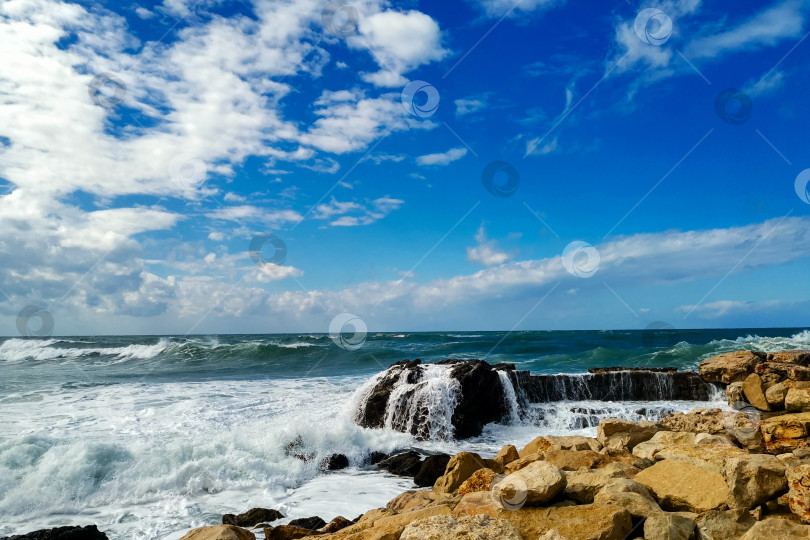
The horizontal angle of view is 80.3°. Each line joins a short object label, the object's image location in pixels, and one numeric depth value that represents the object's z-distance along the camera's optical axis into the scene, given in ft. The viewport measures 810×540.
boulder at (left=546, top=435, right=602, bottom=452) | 26.71
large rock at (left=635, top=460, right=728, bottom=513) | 14.80
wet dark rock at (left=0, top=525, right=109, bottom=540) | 20.81
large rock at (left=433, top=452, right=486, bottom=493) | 22.95
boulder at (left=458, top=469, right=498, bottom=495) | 19.51
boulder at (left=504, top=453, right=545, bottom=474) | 23.90
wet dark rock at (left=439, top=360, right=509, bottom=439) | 43.27
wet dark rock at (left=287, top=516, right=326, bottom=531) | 22.98
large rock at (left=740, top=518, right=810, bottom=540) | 11.75
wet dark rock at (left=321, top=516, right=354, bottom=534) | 20.86
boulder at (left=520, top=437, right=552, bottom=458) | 27.82
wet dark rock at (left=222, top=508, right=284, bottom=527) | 24.49
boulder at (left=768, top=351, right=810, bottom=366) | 40.01
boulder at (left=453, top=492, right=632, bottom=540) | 12.97
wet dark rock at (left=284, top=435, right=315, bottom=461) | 35.32
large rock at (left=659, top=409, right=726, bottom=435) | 29.55
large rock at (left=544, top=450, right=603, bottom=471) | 22.48
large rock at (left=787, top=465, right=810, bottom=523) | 12.90
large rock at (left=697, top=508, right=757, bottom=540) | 13.10
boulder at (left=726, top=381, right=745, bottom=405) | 34.82
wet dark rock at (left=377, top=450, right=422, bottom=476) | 32.99
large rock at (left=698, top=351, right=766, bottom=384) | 40.96
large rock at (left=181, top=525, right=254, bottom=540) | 17.87
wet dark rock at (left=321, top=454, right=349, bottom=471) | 35.01
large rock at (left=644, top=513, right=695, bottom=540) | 12.74
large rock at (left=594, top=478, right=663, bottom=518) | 14.10
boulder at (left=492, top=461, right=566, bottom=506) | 14.76
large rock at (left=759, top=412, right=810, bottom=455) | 21.94
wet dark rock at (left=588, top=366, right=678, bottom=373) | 54.29
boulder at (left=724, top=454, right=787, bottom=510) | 13.93
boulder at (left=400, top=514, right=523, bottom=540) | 12.46
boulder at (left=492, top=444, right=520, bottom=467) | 26.30
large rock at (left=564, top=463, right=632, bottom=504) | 15.92
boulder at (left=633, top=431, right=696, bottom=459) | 22.95
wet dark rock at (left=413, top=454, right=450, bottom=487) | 29.17
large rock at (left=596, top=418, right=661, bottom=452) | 26.61
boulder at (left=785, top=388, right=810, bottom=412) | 25.99
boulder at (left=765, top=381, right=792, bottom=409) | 30.04
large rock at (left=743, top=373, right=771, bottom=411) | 32.22
